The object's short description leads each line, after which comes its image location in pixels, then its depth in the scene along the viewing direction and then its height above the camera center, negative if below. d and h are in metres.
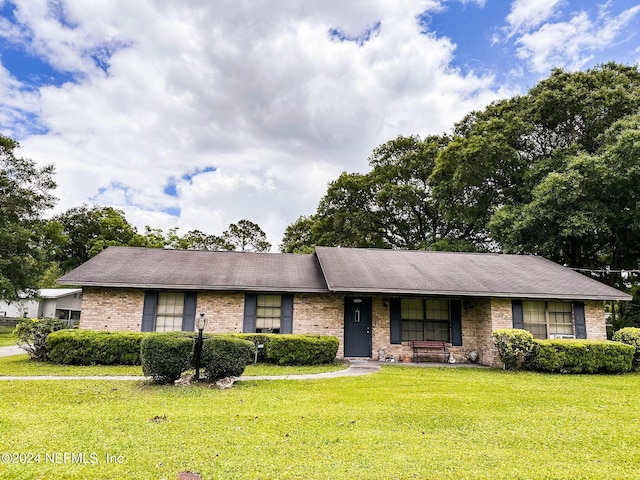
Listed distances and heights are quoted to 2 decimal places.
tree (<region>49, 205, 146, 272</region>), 38.62 +6.88
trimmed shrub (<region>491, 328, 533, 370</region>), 11.82 -1.01
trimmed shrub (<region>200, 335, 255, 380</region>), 8.69 -1.13
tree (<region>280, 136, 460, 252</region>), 29.19 +7.56
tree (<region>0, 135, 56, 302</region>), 24.22 +5.21
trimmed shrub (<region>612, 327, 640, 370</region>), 12.62 -0.83
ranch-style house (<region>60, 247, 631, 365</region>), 13.39 +0.14
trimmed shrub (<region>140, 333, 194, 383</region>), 8.36 -1.08
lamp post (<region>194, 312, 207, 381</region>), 8.93 -0.90
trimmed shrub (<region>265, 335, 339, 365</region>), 12.24 -1.34
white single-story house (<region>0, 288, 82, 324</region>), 26.14 -0.31
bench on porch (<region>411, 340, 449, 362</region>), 13.90 -1.35
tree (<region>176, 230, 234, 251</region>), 46.94 +7.26
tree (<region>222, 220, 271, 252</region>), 49.50 +8.28
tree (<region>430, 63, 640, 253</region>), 19.75 +8.61
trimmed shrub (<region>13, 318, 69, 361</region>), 11.53 -0.97
